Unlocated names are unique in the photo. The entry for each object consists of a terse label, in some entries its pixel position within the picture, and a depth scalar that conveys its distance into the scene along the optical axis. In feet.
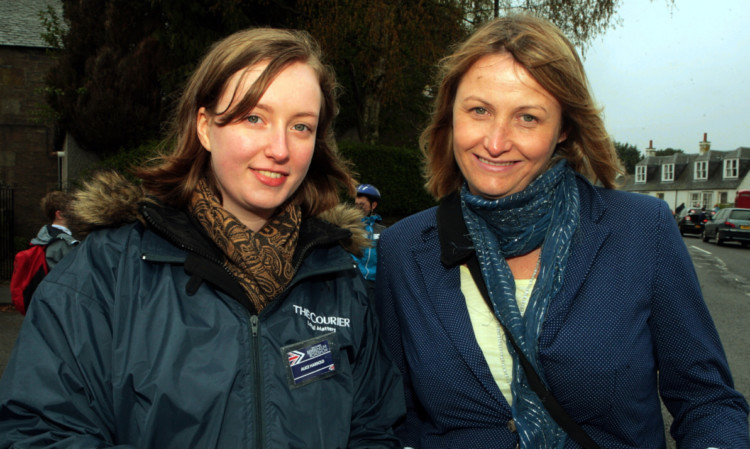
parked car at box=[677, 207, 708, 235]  116.37
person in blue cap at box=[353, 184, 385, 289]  17.72
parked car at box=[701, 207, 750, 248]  86.28
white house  178.91
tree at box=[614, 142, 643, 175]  311.27
